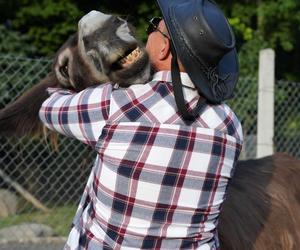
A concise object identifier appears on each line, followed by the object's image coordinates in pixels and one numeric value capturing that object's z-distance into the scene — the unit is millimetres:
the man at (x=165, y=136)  3145
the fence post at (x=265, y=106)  9117
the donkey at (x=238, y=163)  3127
